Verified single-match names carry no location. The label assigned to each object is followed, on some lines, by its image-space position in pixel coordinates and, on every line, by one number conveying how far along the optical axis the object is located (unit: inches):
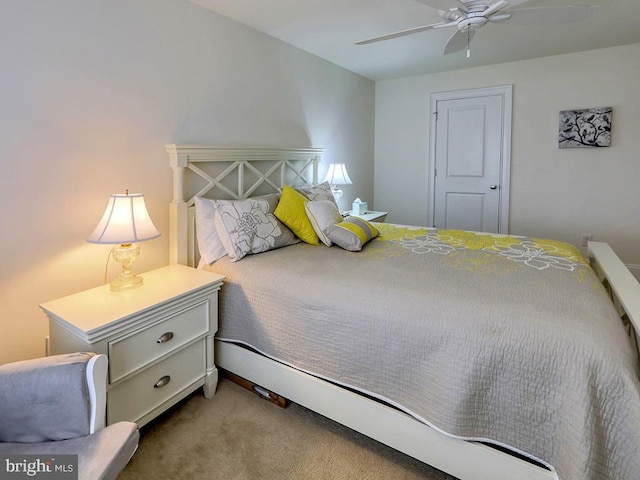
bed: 47.9
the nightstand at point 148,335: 60.8
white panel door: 164.1
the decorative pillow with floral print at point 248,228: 87.4
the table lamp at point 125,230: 67.6
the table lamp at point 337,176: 147.9
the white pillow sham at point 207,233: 88.7
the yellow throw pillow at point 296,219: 101.1
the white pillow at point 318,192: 113.9
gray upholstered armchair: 42.6
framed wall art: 142.1
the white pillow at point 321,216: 100.4
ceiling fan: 69.7
